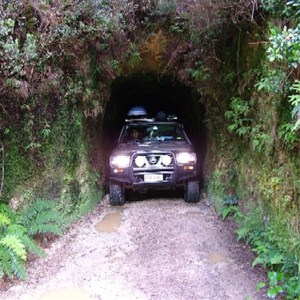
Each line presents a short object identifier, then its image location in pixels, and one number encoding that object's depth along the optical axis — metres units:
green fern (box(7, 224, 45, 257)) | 4.32
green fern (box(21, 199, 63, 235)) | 4.84
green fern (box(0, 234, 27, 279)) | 3.93
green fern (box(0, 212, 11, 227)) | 4.34
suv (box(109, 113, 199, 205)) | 6.75
